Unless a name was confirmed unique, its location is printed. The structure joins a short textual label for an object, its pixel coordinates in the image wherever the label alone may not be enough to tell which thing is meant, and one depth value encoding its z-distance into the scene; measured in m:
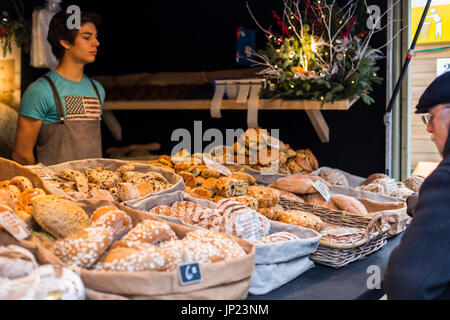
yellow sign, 3.59
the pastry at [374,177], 3.05
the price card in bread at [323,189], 2.51
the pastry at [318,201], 2.49
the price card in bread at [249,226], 1.73
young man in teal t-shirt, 3.06
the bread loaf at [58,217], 1.48
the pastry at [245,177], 2.62
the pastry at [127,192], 2.09
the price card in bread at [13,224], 1.42
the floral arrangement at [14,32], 4.45
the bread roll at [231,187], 2.33
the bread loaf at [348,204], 2.37
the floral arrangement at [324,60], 3.36
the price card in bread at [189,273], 1.27
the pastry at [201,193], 2.34
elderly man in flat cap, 1.33
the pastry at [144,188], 2.16
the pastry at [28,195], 1.77
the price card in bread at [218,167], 2.70
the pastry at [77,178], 2.13
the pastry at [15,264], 1.22
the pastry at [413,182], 2.91
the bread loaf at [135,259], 1.29
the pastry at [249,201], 2.12
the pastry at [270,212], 2.14
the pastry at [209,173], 2.69
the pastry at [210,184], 2.48
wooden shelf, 3.43
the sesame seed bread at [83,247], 1.32
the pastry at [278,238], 1.73
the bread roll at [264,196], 2.29
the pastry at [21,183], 1.93
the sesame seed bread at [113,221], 1.47
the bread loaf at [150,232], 1.44
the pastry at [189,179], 2.58
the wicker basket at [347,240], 1.86
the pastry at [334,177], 2.99
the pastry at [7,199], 1.65
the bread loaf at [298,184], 2.54
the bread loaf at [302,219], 2.00
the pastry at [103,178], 2.22
